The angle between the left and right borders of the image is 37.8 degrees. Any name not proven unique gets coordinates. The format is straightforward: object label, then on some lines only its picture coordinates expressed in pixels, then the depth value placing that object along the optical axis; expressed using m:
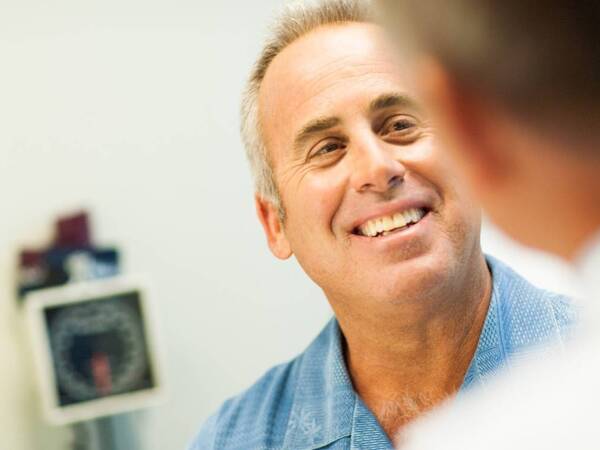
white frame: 2.28
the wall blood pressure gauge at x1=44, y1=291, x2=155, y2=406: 2.30
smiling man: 1.19
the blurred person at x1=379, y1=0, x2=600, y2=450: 0.42
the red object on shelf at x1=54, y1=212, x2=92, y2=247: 2.42
